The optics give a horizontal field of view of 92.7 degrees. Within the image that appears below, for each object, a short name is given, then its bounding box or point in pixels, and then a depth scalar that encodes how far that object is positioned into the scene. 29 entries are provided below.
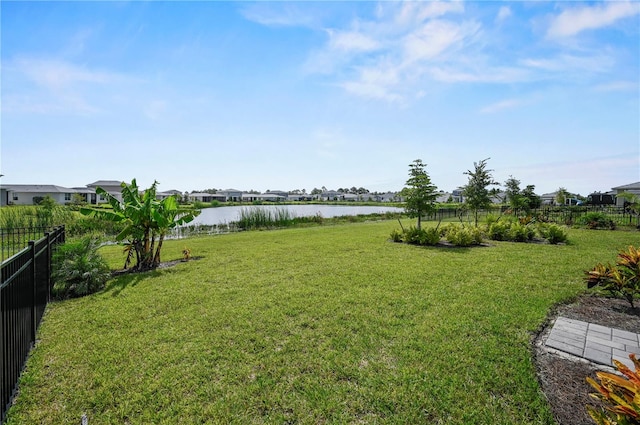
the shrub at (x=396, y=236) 11.75
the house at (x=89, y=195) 45.38
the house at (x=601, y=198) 42.75
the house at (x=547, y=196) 58.31
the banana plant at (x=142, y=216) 7.10
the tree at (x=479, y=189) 15.00
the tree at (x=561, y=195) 31.94
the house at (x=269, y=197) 96.00
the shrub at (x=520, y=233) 11.37
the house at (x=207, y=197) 80.95
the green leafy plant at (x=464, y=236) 10.42
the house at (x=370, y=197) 110.06
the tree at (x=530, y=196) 19.77
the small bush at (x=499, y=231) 11.84
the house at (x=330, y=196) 112.88
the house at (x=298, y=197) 111.56
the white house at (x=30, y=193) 37.44
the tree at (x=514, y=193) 19.63
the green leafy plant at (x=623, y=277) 4.68
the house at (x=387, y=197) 110.06
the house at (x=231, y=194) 91.68
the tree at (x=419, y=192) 11.73
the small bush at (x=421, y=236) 10.88
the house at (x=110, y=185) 55.66
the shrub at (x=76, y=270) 5.43
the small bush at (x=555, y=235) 10.66
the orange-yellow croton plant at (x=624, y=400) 1.64
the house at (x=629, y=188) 31.50
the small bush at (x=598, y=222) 15.17
